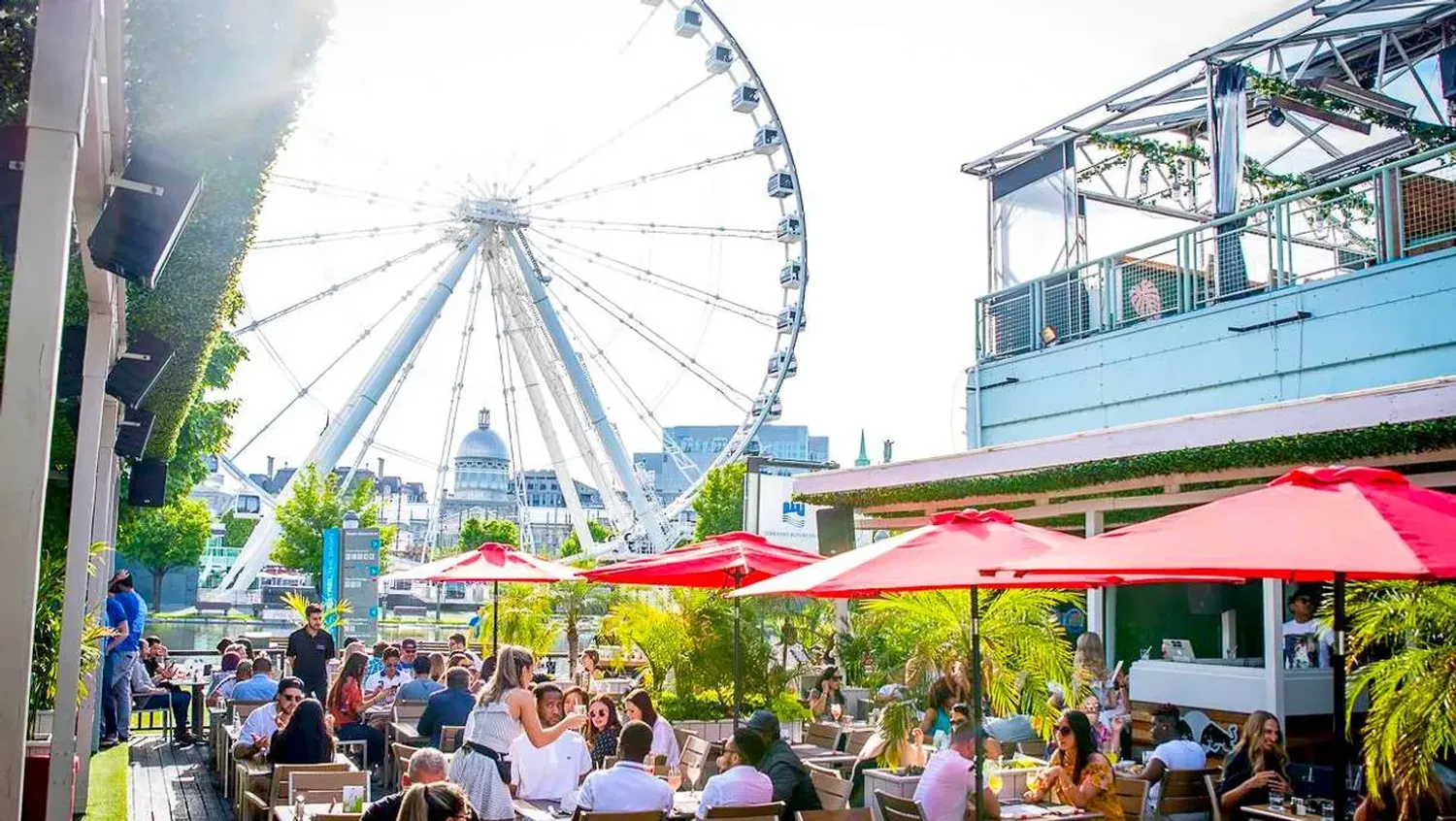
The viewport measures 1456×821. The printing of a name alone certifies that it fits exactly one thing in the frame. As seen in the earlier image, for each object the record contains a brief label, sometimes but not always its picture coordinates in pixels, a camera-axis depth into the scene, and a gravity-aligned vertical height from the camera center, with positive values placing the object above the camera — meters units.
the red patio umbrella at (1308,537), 4.29 +0.25
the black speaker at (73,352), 8.01 +1.40
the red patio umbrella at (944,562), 6.43 +0.21
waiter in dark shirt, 11.43 -0.53
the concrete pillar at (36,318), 3.47 +0.72
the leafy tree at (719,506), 51.94 +3.68
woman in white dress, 6.45 -0.70
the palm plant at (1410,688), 4.90 -0.28
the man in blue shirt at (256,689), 10.84 -0.79
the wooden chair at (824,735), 10.09 -1.01
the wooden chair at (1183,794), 7.19 -0.99
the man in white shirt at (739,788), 6.09 -0.85
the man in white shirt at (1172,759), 7.45 -0.84
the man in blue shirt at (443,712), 9.20 -0.80
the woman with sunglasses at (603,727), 8.52 -0.82
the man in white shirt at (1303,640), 10.56 -0.24
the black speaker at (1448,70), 13.04 +5.31
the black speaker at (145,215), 5.22 +1.45
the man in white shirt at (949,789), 6.48 -0.89
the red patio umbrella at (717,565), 9.51 +0.25
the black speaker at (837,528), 16.98 +0.93
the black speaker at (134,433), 10.21 +1.20
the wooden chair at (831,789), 6.74 -0.95
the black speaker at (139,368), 8.52 +1.40
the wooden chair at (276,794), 7.08 -1.10
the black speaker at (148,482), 12.48 +0.98
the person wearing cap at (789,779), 6.53 -0.86
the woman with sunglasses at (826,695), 11.72 -0.83
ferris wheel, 26.64 +5.95
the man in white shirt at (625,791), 5.79 -0.83
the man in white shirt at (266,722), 8.57 -0.87
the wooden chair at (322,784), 6.48 -0.93
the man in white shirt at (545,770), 6.98 -0.90
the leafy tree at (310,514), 27.80 +1.60
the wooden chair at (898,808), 6.11 -0.94
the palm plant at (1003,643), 8.55 -0.25
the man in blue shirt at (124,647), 12.49 -0.55
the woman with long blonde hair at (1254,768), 6.85 -0.82
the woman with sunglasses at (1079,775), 6.74 -0.85
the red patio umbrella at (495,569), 12.47 +0.26
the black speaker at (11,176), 4.97 +1.56
